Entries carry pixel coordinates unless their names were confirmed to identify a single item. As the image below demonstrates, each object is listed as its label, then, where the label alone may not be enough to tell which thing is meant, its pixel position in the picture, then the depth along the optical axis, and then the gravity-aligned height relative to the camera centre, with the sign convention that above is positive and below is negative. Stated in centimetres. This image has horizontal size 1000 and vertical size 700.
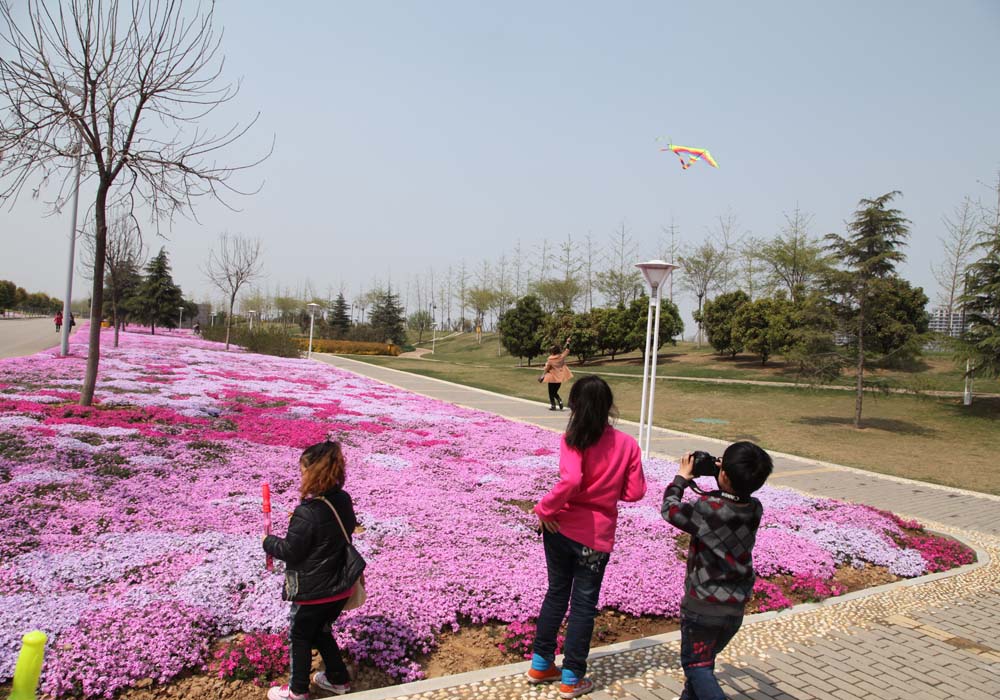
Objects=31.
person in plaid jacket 305 -103
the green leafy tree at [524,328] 4138 +91
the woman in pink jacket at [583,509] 342 -90
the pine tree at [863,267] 1593 +238
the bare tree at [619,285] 5488 +548
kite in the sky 1362 +448
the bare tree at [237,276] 3337 +275
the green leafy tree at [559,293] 5938 +484
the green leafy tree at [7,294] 9368 +333
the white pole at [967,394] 1886 -87
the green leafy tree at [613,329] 3794 +106
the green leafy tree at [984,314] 1689 +150
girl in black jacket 322 -115
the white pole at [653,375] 1017 -44
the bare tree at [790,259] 4461 +703
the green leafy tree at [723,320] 3306 +178
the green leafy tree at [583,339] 3809 +39
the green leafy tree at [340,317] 6469 +173
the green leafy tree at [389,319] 6638 +180
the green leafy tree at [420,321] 7894 +213
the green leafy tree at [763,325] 2844 +138
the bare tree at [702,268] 5050 +675
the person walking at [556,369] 1522 -63
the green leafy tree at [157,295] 5422 +248
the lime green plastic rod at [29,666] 176 -100
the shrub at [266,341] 3250 -66
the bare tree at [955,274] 3250 +473
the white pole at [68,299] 1956 +67
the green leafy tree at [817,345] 1658 +34
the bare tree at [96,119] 855 +285
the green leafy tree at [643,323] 3678 +154
